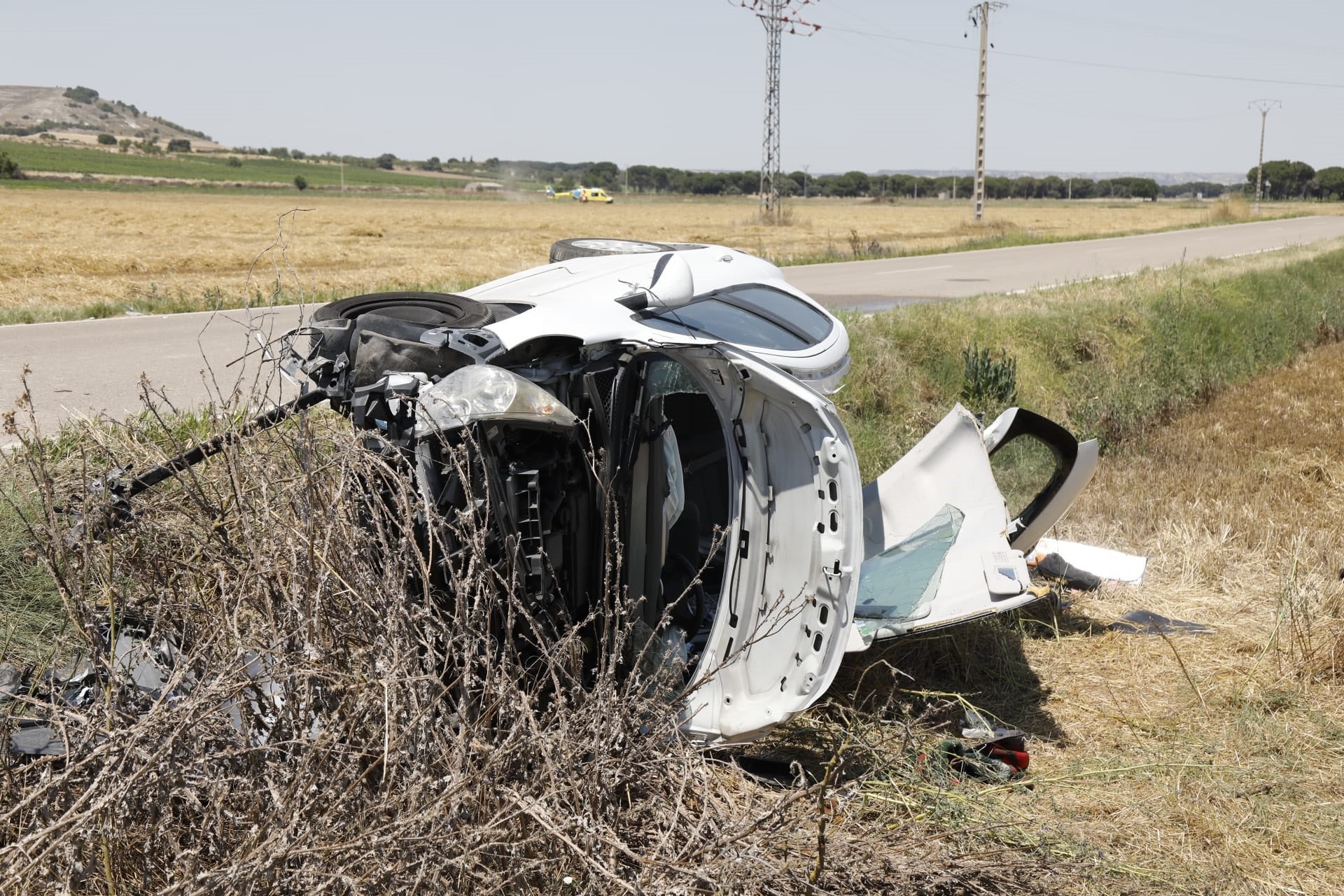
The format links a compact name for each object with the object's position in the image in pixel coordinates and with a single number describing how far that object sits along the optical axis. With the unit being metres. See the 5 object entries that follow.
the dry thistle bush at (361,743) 2.93
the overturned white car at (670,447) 3.71
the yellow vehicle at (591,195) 87.19
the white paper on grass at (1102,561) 6.95
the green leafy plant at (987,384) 11.05
